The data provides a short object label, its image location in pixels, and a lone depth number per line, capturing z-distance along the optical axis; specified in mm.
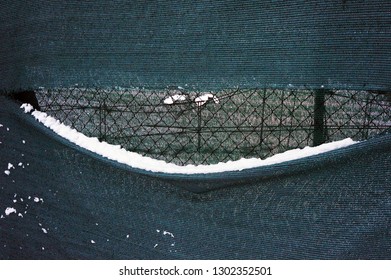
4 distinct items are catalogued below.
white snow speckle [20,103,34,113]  1175
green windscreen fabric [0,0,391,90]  945
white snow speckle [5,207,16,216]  1279
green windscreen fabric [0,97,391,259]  1057
